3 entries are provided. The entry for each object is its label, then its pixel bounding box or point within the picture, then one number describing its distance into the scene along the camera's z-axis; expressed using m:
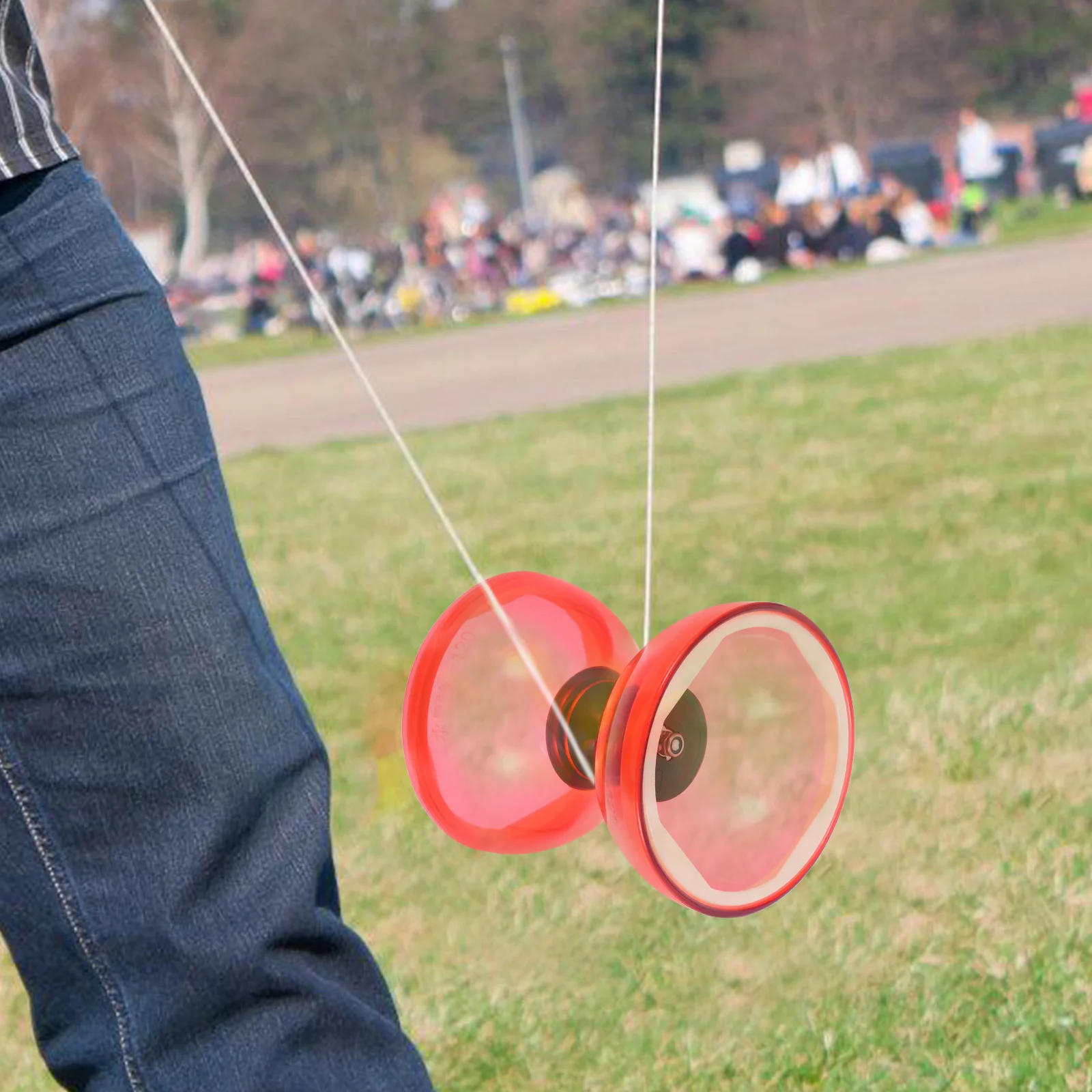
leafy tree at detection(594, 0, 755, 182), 74.19
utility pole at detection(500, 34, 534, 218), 57.56
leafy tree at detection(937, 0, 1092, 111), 65.31
